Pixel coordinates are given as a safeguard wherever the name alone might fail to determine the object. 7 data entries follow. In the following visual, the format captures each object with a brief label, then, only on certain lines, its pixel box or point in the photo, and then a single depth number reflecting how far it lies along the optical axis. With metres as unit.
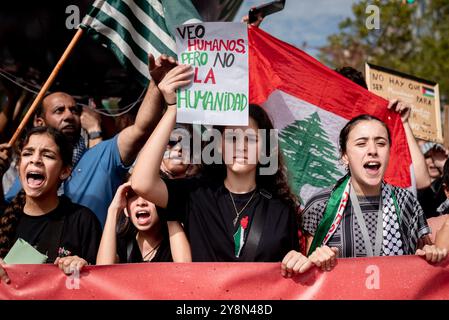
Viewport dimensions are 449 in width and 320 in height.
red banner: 3.69
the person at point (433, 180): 5.80
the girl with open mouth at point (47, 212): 4.07
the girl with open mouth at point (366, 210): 3.93
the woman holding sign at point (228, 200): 3.88
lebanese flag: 5.21
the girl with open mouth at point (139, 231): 4.14
